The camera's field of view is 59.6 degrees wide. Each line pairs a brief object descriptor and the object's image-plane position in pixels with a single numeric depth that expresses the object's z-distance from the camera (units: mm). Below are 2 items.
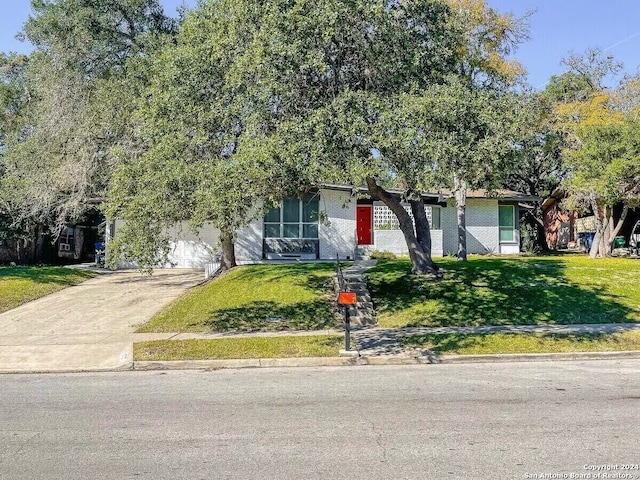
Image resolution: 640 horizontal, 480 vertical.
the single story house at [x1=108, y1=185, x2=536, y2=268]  25484
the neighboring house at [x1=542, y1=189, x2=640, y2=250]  36281
